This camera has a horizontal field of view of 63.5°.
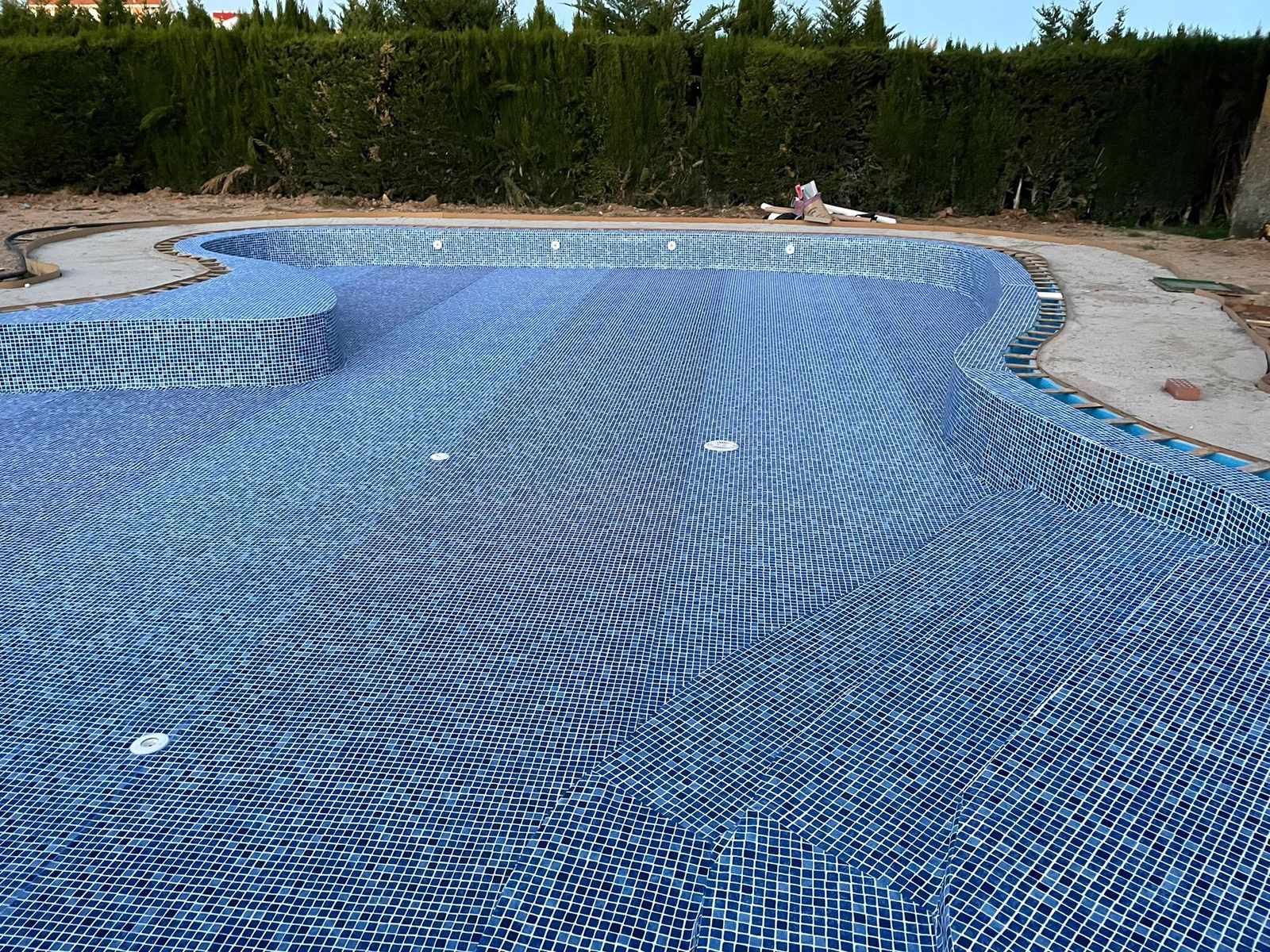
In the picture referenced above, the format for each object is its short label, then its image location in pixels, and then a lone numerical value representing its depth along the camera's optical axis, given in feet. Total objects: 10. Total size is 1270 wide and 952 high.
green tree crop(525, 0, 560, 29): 43.04
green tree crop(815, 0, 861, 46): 47.85
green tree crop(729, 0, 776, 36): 43.57
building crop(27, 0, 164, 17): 44.39
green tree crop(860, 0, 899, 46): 42.23
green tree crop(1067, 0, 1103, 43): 56.54
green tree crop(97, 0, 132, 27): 43.52
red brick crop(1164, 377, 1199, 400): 13.94
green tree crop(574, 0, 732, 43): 46.75
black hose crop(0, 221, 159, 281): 23.82
